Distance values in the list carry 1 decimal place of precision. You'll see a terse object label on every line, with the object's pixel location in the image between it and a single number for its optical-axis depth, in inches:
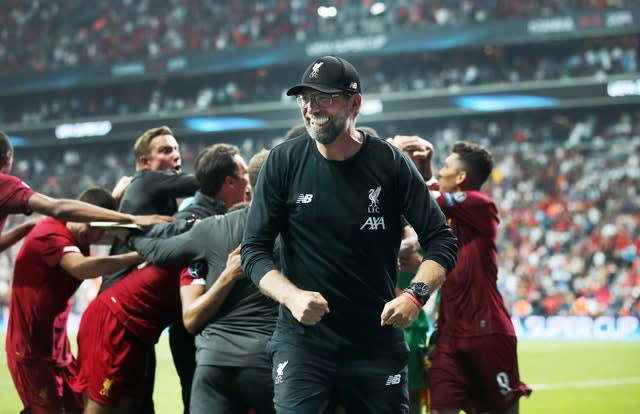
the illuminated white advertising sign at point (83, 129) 1589.6
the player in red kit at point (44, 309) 243.0
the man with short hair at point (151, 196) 234.2
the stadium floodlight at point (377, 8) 1489.9
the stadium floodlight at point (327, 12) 1519.2
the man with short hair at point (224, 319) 171.5
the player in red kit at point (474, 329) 230.8
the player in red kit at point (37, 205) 216.4
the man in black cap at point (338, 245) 146.3
